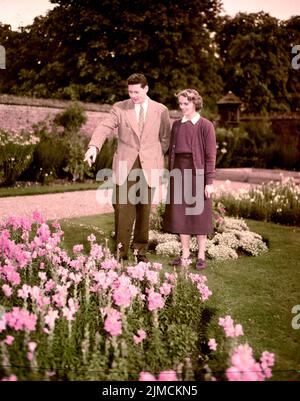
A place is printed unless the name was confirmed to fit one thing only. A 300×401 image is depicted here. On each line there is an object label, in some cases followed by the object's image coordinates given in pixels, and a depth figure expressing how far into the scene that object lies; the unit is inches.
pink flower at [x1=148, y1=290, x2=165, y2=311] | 123.2
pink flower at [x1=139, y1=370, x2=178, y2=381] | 85.9
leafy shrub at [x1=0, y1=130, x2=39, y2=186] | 453.1
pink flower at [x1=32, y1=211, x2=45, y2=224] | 176.2
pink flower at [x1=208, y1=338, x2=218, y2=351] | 111.9
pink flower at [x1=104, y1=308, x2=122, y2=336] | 105.3
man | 201.2
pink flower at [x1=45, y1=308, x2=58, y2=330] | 107.0
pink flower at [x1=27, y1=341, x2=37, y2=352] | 94.9
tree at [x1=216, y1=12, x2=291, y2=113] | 1147.9
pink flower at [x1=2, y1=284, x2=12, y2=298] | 122.4
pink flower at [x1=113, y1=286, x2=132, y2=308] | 116.9
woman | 199.3
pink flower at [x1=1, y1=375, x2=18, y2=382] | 87.2
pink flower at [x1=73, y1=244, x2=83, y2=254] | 160.4
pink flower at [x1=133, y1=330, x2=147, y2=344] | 110.5
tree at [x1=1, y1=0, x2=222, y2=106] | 836.0
